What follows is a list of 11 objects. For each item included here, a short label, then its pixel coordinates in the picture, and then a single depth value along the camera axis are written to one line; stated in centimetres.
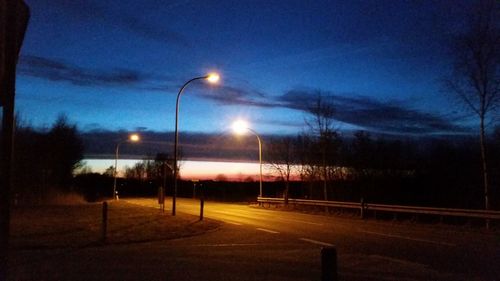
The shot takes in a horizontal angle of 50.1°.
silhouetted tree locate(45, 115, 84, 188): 6688
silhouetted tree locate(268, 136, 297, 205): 5678
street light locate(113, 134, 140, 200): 6071
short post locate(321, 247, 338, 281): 472
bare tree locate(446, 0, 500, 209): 2397
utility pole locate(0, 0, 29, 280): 342
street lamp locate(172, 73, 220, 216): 2861
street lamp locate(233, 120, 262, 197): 4556
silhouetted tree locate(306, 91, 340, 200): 4094
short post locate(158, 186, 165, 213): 3318
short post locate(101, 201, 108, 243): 1634
